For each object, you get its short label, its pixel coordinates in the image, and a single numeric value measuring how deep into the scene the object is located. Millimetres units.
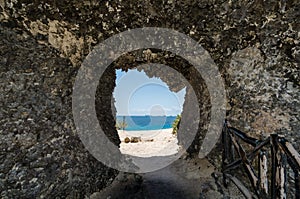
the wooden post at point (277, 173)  2127
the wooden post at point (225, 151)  3935
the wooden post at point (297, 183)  1999
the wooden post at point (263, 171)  2520
